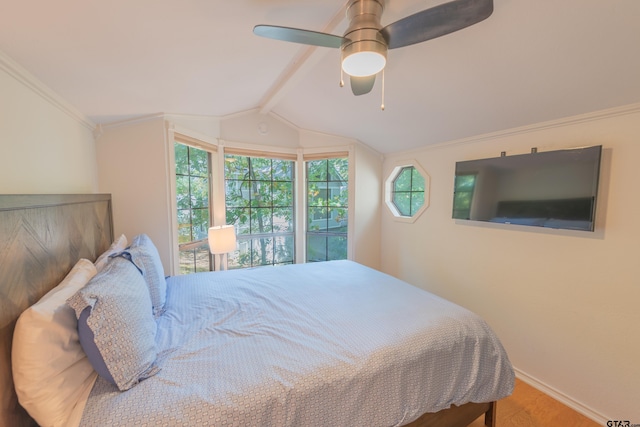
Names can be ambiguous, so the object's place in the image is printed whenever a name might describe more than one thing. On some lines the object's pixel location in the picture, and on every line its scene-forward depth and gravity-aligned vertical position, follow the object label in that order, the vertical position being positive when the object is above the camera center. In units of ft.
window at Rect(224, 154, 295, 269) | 10.70 -0.62
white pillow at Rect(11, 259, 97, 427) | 2.73 -1.92
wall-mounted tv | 5.35 +0.17
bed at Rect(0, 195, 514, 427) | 3.00 -2.40
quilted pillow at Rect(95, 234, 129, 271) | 4.96 -1.28
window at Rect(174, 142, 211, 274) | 8.81 -0.45
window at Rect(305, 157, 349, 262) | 11.53 -0.66
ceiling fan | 3.59 +2.47
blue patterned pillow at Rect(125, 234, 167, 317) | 5.09 -1.64
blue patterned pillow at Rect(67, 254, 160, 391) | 3.06 -1.76
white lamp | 8.79 -1.59
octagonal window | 9.65 +0.15
